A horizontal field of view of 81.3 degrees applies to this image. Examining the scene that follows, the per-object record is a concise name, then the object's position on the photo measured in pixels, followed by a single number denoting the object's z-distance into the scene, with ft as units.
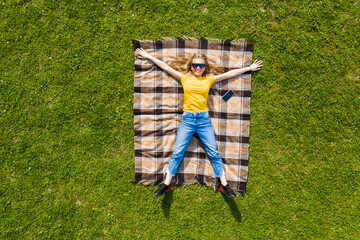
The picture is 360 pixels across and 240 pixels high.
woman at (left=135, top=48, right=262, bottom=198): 13.73
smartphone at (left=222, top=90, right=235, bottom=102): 14.89
